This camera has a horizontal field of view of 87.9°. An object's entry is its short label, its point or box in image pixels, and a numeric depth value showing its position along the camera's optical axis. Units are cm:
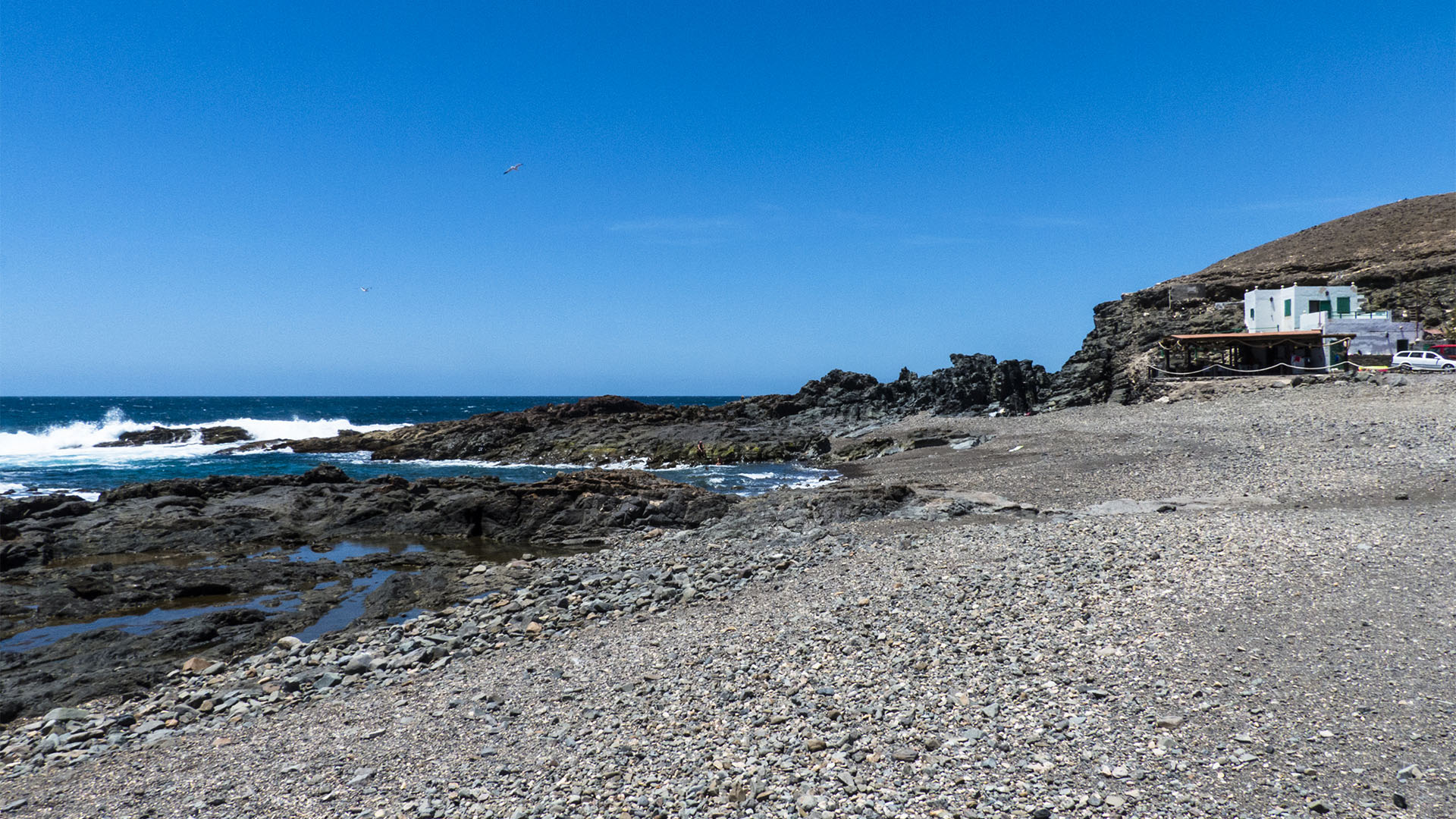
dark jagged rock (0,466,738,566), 2042
